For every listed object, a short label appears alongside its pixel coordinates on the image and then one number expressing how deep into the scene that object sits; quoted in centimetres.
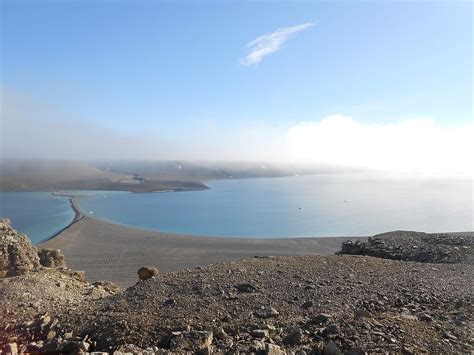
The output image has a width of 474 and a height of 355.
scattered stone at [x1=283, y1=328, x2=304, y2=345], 510
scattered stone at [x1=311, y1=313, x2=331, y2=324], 570
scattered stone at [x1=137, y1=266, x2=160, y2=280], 991
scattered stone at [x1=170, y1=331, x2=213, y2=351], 507
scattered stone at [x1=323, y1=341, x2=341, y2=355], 474
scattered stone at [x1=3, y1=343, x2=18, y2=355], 478
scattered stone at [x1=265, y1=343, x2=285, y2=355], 470
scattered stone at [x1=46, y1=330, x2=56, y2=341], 567
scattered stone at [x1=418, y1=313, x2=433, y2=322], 576
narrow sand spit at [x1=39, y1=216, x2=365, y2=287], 2541
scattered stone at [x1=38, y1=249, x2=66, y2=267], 1331
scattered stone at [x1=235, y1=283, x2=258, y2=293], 762
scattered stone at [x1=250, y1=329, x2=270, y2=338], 532
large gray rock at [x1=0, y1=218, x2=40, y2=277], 991
